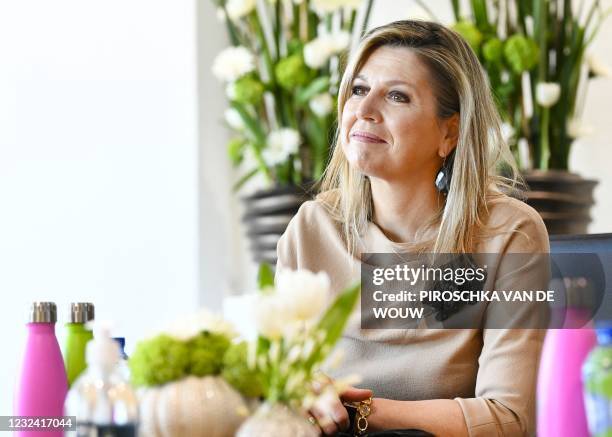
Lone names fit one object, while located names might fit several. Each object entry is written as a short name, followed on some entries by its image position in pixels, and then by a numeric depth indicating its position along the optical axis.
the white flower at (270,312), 2.58
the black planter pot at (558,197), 4.61
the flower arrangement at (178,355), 2.69
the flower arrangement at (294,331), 2.57
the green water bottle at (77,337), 3.11
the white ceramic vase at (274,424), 2.57
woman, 3.46
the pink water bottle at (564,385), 2.66
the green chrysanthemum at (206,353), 2.70
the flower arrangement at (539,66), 4.72
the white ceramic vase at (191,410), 2.66
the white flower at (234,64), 5.13
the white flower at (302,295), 2.57
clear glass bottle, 2.62
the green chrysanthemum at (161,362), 2.69
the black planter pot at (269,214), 4.98
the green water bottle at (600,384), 2.54
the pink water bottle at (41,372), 3.00
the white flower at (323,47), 4.92
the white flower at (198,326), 2.73
